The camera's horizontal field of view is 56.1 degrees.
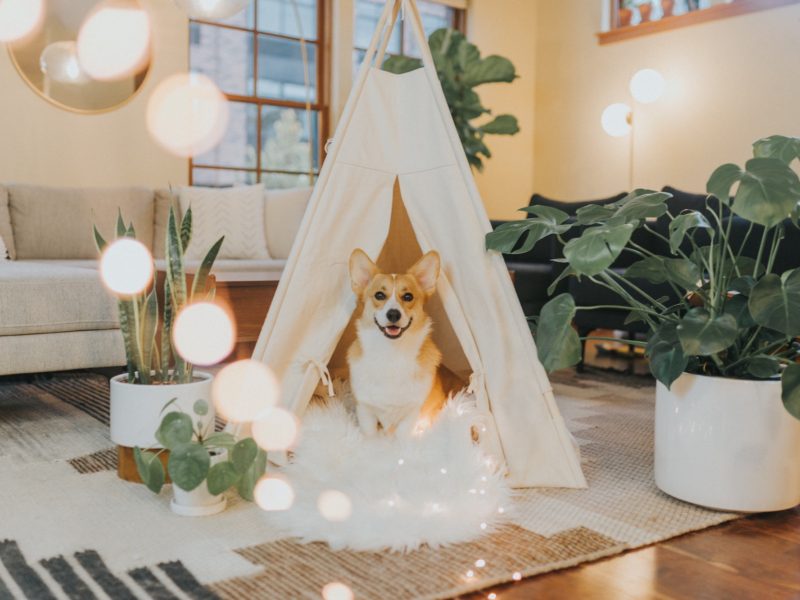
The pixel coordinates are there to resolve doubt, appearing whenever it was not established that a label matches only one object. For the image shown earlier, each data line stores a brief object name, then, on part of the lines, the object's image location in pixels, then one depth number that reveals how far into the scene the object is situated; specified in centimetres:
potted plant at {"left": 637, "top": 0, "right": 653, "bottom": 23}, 571
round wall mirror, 451
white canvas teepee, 198
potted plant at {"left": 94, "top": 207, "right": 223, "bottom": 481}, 183
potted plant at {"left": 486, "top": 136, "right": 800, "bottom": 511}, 163
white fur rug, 156
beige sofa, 230
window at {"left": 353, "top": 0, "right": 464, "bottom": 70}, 589
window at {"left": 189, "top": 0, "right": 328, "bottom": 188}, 528
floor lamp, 539
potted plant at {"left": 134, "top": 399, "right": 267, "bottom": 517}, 162
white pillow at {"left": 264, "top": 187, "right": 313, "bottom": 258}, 459
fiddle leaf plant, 535
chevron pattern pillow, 439
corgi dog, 207
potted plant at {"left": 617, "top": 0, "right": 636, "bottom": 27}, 588
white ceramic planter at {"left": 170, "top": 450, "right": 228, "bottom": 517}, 168
